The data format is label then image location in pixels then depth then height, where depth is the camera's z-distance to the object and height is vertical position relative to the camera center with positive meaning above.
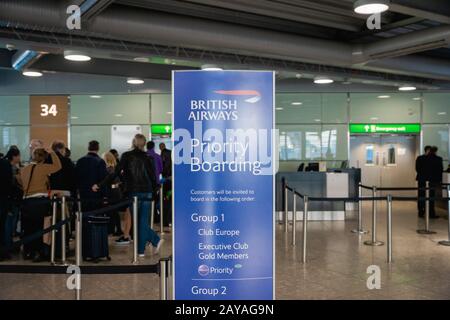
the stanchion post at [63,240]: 7.38 -1.31
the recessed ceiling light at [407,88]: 14.69 +1.98
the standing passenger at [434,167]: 12.62 -0.38
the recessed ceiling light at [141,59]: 9.65 +1.88
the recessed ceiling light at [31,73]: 11.70 +1.96
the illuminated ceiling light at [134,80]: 13.87 +2.10
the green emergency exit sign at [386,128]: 16.64 +0.83
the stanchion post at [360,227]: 10.25 -1.58
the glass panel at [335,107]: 16.61 +1.55
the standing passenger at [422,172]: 12.70 -0.52
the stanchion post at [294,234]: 8.68 -1.45
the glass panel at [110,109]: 16.20 +1.47
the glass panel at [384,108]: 16.66 +1.51
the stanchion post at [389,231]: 7.49 -1.24
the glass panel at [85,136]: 16.19 +0.58
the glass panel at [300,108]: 16.56 +1.51
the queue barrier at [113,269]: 3.42 -0.85
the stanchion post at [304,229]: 7.45 -1.21
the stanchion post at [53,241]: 7.36 -1.32
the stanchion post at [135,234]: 7.31 -1.24
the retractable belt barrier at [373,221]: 7.56 -1.26
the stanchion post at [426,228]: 10.22 -1.60
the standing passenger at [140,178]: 7.79 -0.40
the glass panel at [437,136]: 16.66 +0.55
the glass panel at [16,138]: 16.12 +0.52
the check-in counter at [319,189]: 12.30 -0.92
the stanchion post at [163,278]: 3.40 -0.87
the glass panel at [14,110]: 16.14 +1.44
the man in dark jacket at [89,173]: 7.95 -0.32
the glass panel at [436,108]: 16.72 +1.51
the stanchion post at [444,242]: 8.90 -1.65
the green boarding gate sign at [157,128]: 16.30 +0.84
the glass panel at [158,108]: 16.30 +1.50
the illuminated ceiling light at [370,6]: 5.99 +1.82
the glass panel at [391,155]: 17.25 -0.09
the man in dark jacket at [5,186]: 7.52 -0.50
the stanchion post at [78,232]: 6.34 -1.03
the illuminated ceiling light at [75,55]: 8.68 +1.78
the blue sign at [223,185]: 3.32 -0.22
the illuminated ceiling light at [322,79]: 12.36 +1.88
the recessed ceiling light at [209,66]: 10.63 +1.91
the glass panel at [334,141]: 16.52 +0.39
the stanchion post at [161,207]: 10.03 -1.12
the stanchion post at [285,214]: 9.57 -1.25
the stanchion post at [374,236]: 8.82 -1.52
